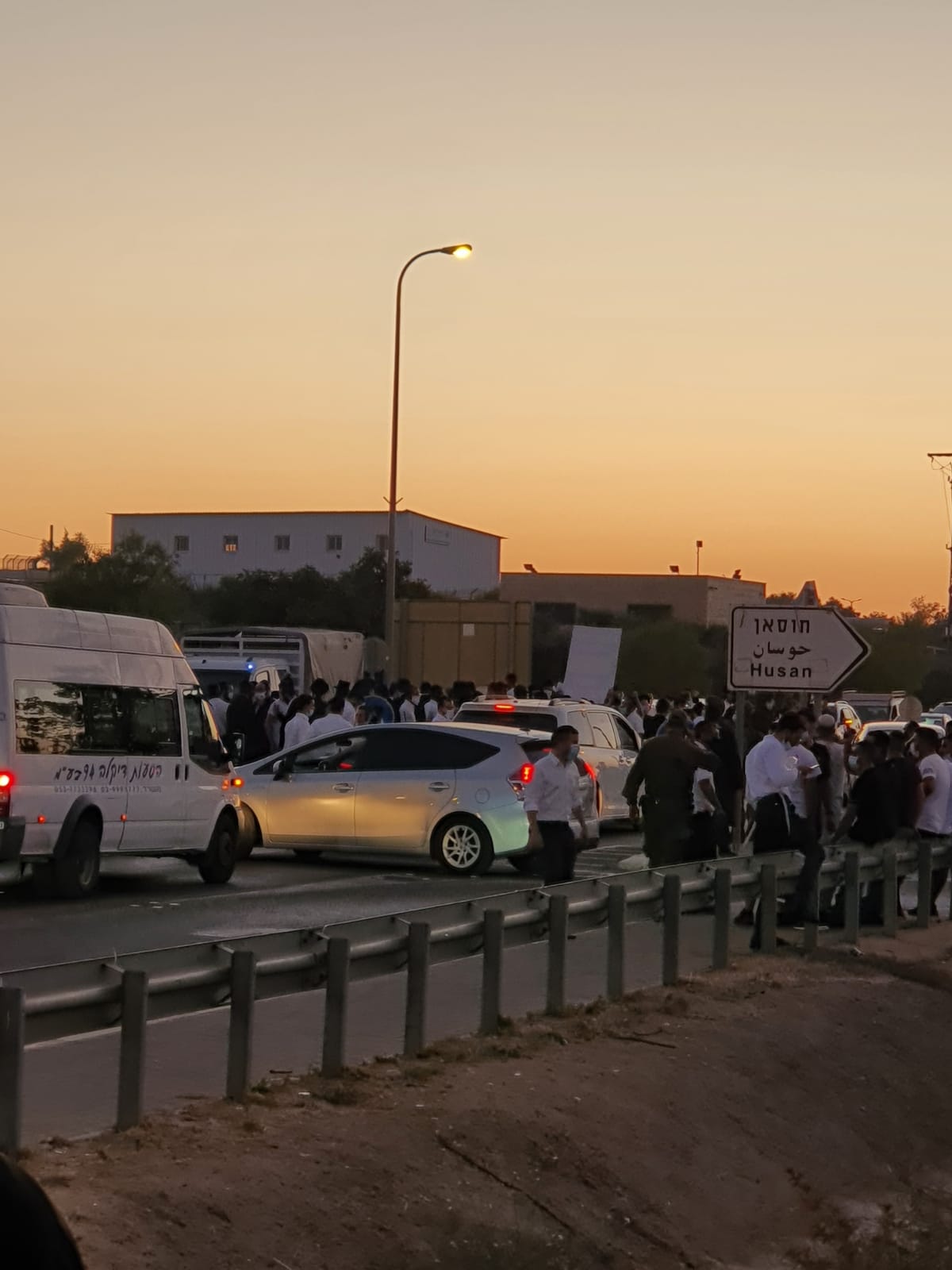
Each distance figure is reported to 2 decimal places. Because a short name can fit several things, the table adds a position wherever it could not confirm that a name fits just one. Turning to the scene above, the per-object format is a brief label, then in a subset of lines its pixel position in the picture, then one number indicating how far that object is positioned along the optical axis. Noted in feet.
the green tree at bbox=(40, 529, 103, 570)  320.29
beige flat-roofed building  430.61
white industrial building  378.32
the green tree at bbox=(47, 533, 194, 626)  274.36
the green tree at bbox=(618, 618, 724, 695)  313.12
